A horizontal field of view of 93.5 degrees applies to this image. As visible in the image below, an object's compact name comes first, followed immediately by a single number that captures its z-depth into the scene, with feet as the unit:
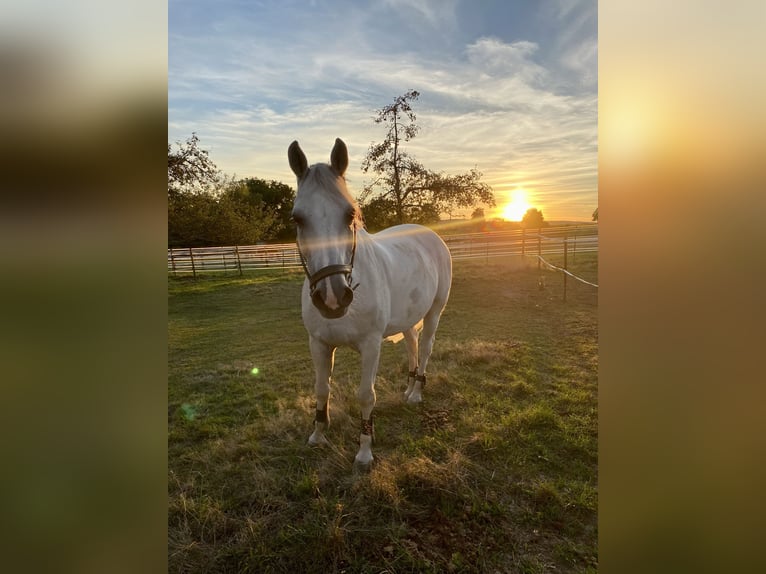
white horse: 7.27
